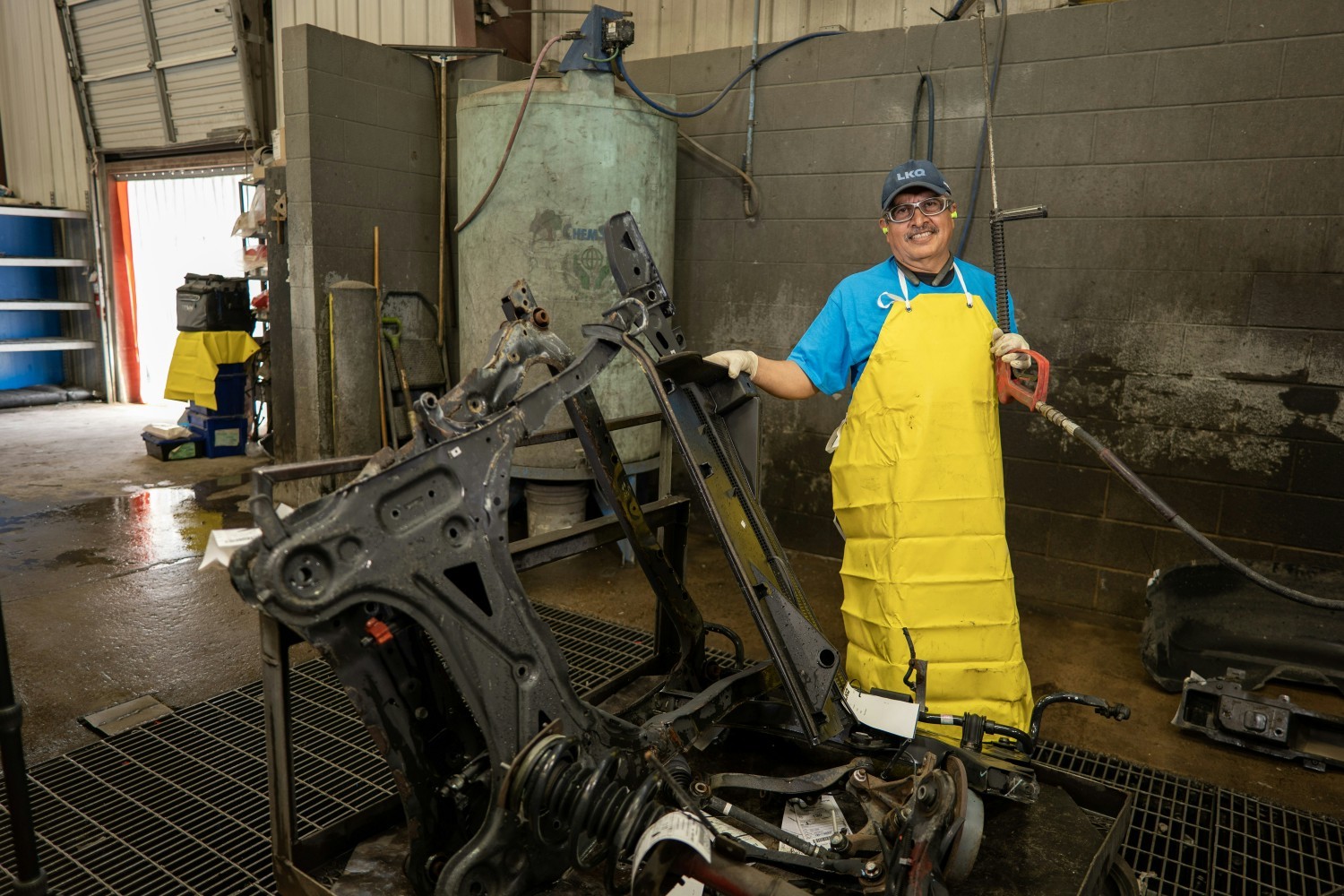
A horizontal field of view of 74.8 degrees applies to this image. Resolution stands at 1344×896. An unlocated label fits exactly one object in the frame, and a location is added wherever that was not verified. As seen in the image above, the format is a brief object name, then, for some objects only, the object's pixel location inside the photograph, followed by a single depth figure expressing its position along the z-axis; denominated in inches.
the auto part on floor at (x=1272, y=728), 106.0
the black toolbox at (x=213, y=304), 237.6
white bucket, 170.1
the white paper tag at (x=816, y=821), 72.8
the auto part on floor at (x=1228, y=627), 124.2
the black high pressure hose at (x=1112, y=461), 67.9
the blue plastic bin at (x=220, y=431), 246.5
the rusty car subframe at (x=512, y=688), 55.8
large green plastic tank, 155.3
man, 90.3
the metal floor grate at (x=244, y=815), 80.3
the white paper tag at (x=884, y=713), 77.9
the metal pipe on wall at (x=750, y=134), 169.8
